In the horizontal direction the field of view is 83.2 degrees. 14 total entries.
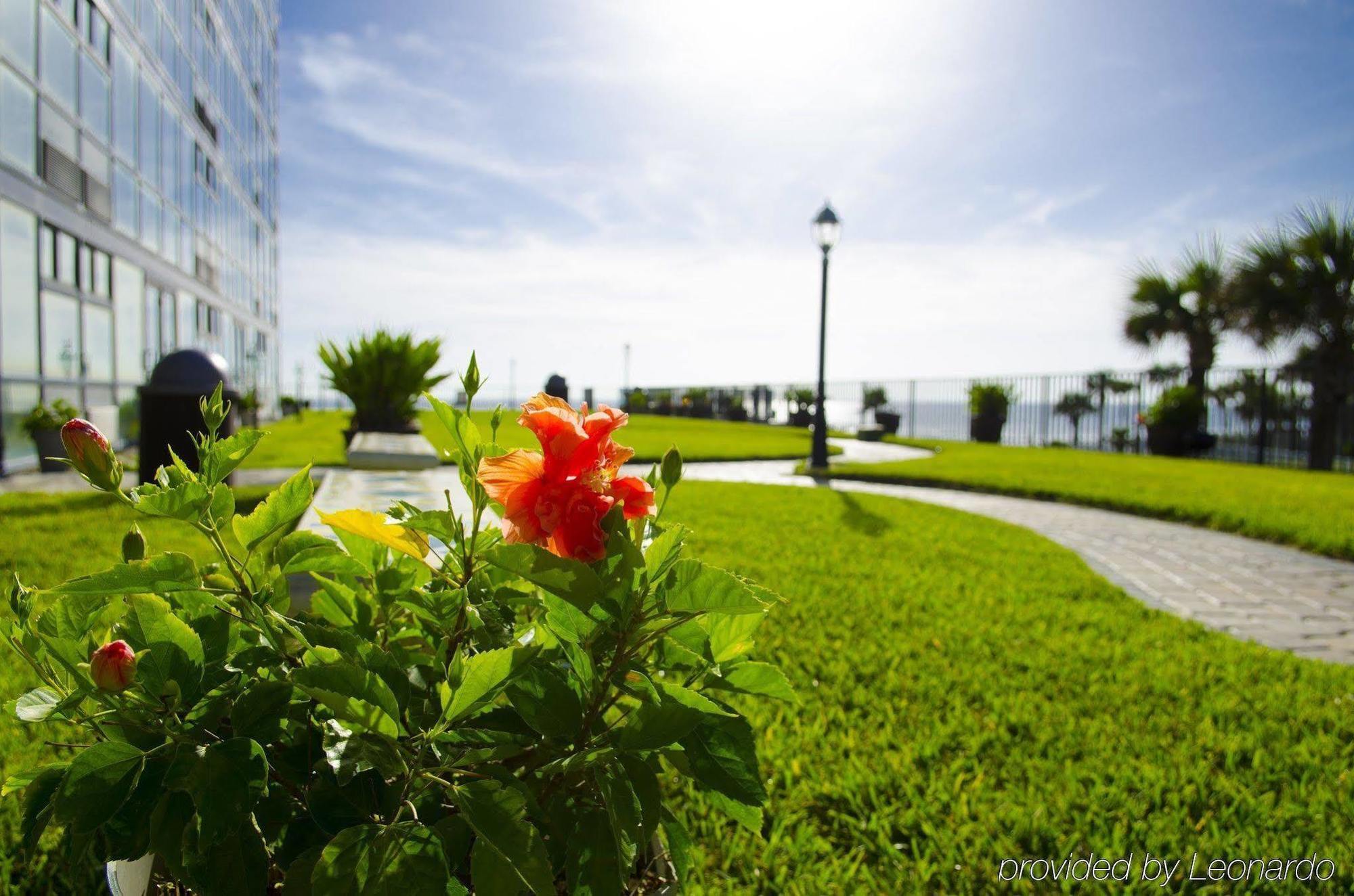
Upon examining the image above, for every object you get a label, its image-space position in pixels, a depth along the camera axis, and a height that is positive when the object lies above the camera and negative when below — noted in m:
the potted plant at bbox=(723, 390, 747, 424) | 29.27 +0.34
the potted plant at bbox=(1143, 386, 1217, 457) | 16.20 +0.01
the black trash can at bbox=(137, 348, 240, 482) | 6.02 +0.02
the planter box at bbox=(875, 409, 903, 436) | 23.38 -0.04
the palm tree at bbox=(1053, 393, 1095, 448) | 21.30 +0.48
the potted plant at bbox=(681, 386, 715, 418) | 30.75 +0.50
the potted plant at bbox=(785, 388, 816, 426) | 25.05 +0.36
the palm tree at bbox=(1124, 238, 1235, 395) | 18.22 +2.78
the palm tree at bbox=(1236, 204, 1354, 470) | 14.77 +2.55
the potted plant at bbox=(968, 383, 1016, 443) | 20.77 +0.36
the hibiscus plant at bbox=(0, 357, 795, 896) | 0.75 -0.33
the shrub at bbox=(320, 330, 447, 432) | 10.73 +0.48
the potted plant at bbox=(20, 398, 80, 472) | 10.01 -0.32
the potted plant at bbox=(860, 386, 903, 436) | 25.92 +0.65
